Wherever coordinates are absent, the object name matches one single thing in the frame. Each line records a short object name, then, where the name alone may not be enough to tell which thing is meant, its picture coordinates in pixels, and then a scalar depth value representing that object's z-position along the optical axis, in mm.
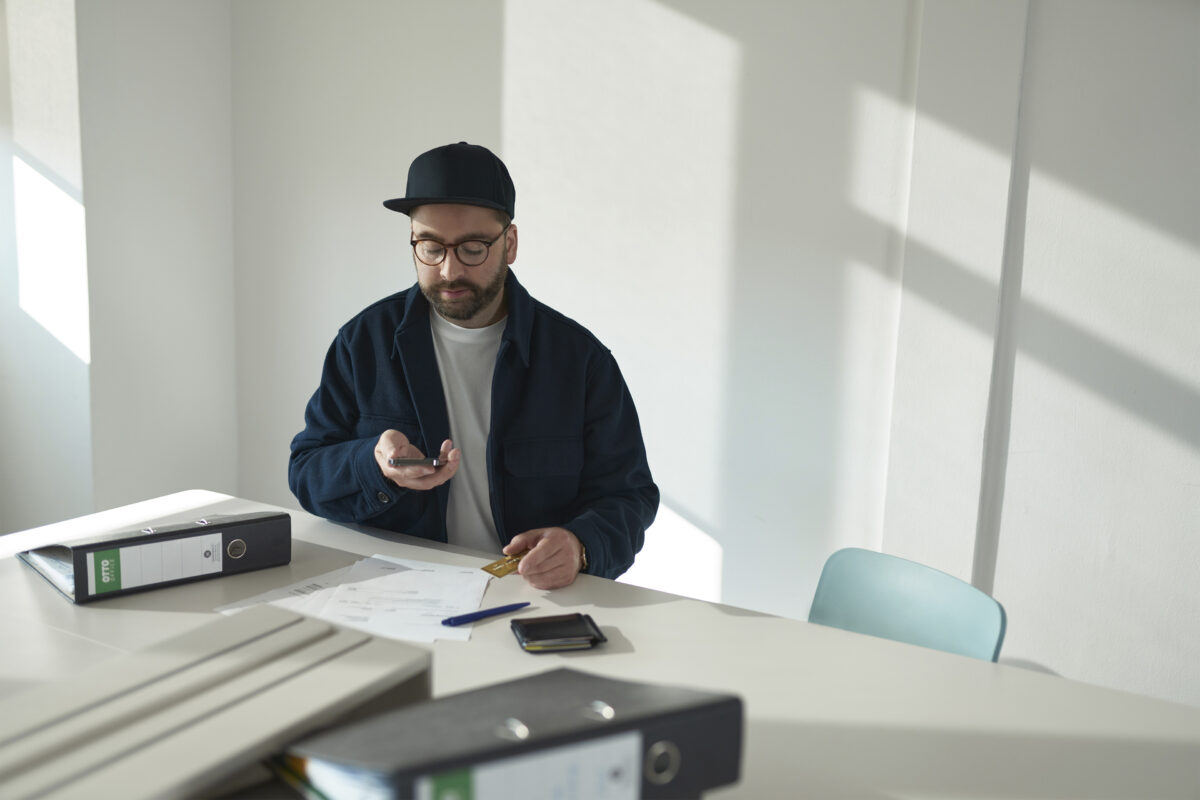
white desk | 1177
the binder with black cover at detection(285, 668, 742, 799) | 747
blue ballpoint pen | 1562
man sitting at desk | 2055
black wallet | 1479
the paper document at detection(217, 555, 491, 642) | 1548
